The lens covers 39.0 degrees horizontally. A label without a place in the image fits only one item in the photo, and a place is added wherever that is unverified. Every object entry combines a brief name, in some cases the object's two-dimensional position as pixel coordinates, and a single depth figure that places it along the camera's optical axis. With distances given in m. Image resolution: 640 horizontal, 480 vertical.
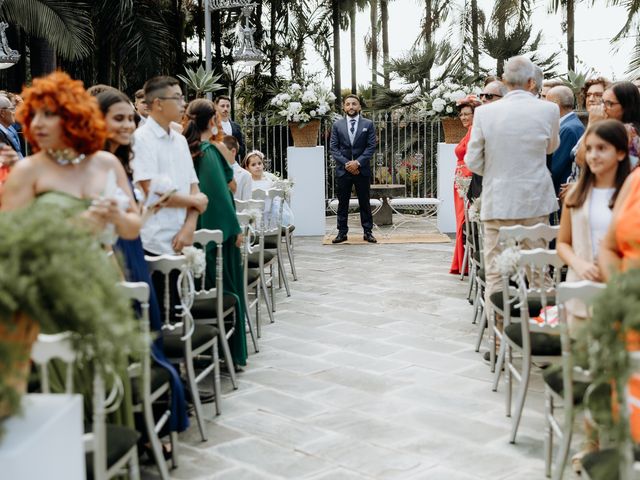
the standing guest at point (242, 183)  7.63
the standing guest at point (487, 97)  7.27
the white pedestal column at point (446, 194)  13.09
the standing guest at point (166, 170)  4.87
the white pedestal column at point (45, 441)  2.07
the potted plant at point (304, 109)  12.54
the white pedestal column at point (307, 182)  12.97
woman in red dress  8.40
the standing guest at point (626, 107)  5.39
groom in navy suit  11.87
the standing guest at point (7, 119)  7.53
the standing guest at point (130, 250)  4.05
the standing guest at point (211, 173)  5.55
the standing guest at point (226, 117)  9.69
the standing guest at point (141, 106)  7.78
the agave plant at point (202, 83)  10.70
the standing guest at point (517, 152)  5.93
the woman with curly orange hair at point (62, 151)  3.45
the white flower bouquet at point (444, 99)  12.34
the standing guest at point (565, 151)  6.72
